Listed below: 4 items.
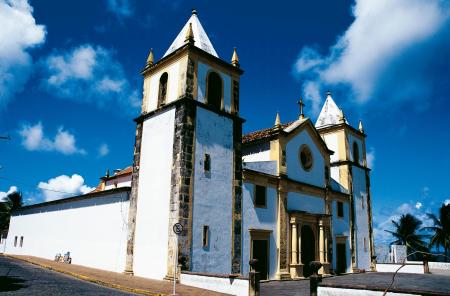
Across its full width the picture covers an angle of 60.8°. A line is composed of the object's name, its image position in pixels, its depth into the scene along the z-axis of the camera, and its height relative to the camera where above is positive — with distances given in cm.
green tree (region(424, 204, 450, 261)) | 4084 +115
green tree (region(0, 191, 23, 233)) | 4934 +349
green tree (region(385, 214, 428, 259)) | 4588 +87
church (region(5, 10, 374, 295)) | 1708 +198
